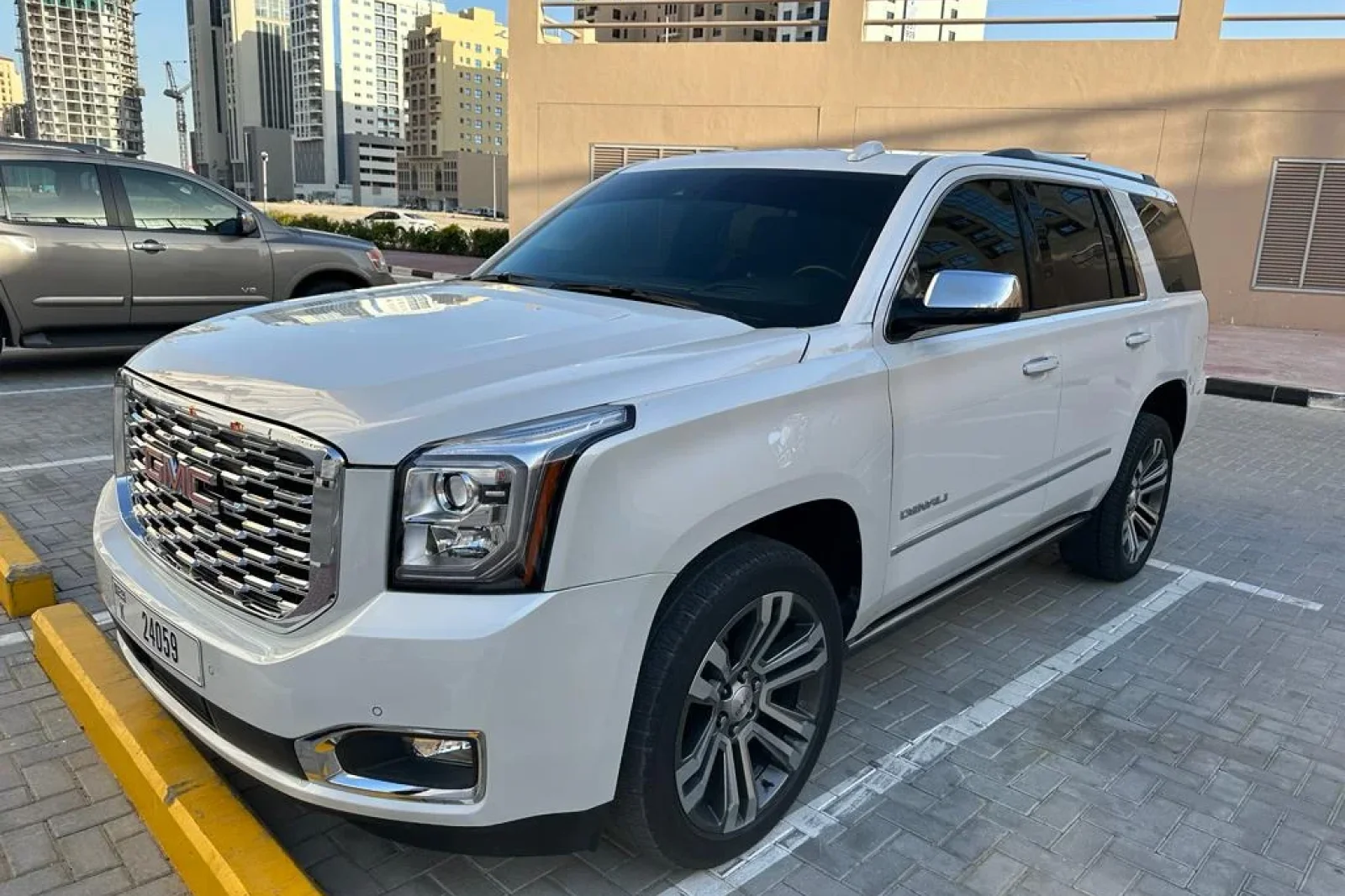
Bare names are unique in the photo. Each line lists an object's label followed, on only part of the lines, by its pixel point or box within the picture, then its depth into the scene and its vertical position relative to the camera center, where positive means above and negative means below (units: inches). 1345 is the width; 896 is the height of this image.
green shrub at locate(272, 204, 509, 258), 1041.5 -72.6
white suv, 83.0 -29.3
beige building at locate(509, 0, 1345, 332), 598.5 +53.1
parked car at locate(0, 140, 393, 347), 330.3 -31.2
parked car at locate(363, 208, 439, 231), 1357.7 -116.7
